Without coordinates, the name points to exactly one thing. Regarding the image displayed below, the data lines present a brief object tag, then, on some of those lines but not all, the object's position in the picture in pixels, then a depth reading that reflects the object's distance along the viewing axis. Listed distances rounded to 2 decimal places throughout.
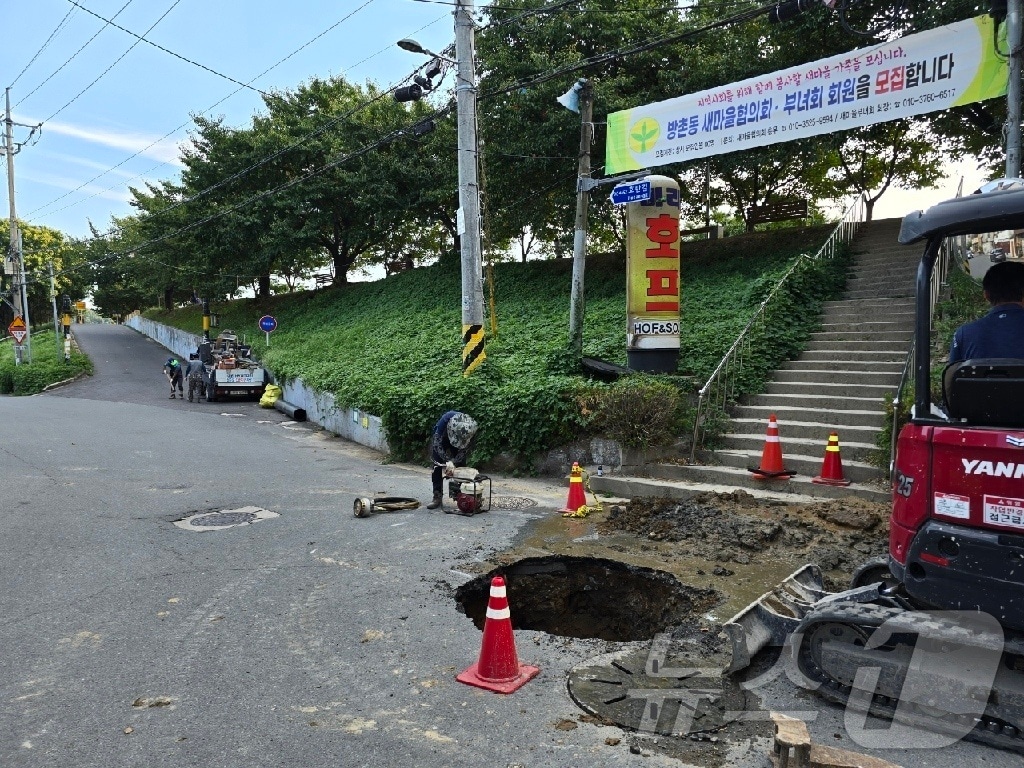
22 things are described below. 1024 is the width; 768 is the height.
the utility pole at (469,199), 12.67
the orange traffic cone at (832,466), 8.07
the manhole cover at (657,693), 3.65
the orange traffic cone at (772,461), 8.43
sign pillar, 11.04
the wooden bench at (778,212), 22.72
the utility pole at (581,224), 11.84
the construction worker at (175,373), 23.42
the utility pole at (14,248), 33.75
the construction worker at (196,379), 22.27
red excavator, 3.29
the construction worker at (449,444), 8.24
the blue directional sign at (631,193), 11.06
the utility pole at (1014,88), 8.07
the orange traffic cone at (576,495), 8.16
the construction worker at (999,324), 3.55
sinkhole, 5.55
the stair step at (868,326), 11.27
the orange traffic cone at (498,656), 4.04
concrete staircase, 8.54
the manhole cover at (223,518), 7.78
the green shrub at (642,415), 9.48
